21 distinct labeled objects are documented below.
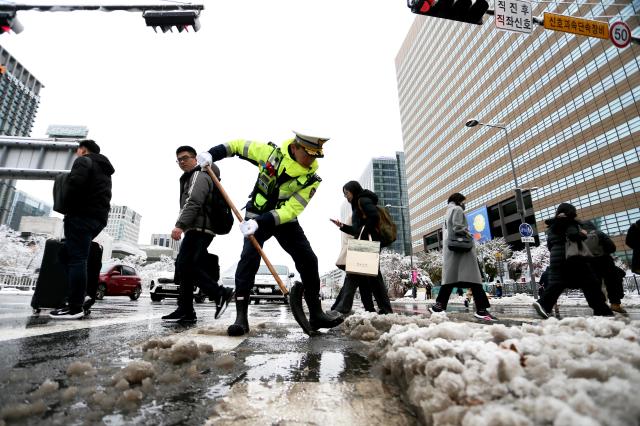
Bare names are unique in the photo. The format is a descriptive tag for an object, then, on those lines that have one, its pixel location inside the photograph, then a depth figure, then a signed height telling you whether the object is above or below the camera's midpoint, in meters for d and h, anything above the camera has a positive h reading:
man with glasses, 3.83 +0.63
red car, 12.77 +0.74
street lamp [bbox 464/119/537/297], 14.52 +4.30
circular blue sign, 14.19 +2.88
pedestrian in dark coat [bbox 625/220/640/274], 4.91 +0.83
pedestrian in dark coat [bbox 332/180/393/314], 4.57 +1.03
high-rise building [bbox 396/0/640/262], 38.44 +25.57
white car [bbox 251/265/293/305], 11.93 +0.41
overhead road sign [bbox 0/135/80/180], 15.90 +6.66
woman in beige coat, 4.62 +0.45
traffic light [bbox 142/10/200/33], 7.85 +6.36
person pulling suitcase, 3.49 +0.87
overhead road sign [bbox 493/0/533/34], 7.07 +5.83
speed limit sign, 6.86 +5.26
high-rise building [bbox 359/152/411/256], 112.06 +38.89
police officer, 2.92 +0.87
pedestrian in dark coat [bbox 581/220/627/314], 5.04 +0.53
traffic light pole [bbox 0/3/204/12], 7.93 +6.75
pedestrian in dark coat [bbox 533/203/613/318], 4.23 +0.40
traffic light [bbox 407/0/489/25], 5.96 +5.04
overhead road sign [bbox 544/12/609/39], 7.00 +5.54
